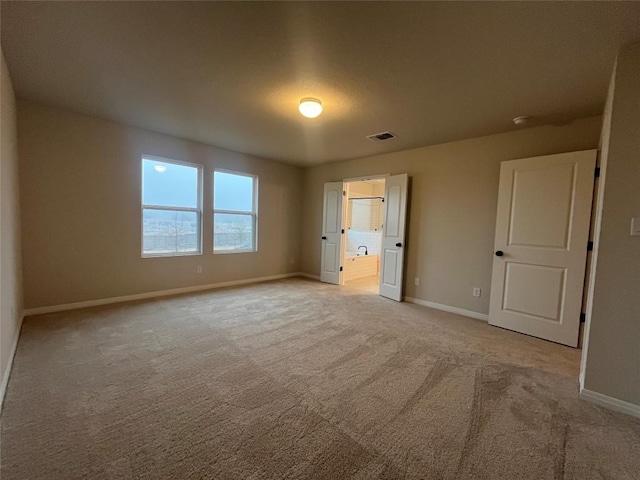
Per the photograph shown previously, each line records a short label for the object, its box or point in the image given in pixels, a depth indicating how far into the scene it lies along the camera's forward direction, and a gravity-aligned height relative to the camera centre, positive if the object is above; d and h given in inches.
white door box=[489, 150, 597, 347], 114.6 -5.4
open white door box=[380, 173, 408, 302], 175.5 -7.5
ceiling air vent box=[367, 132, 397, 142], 149.3 +48.7
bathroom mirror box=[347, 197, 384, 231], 316.2 +11.3
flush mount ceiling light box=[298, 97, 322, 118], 107.9 +45.0
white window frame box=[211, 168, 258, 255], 191.2 +5.1
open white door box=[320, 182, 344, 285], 218.1 -7.9
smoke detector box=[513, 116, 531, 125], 120.0 +48.4
